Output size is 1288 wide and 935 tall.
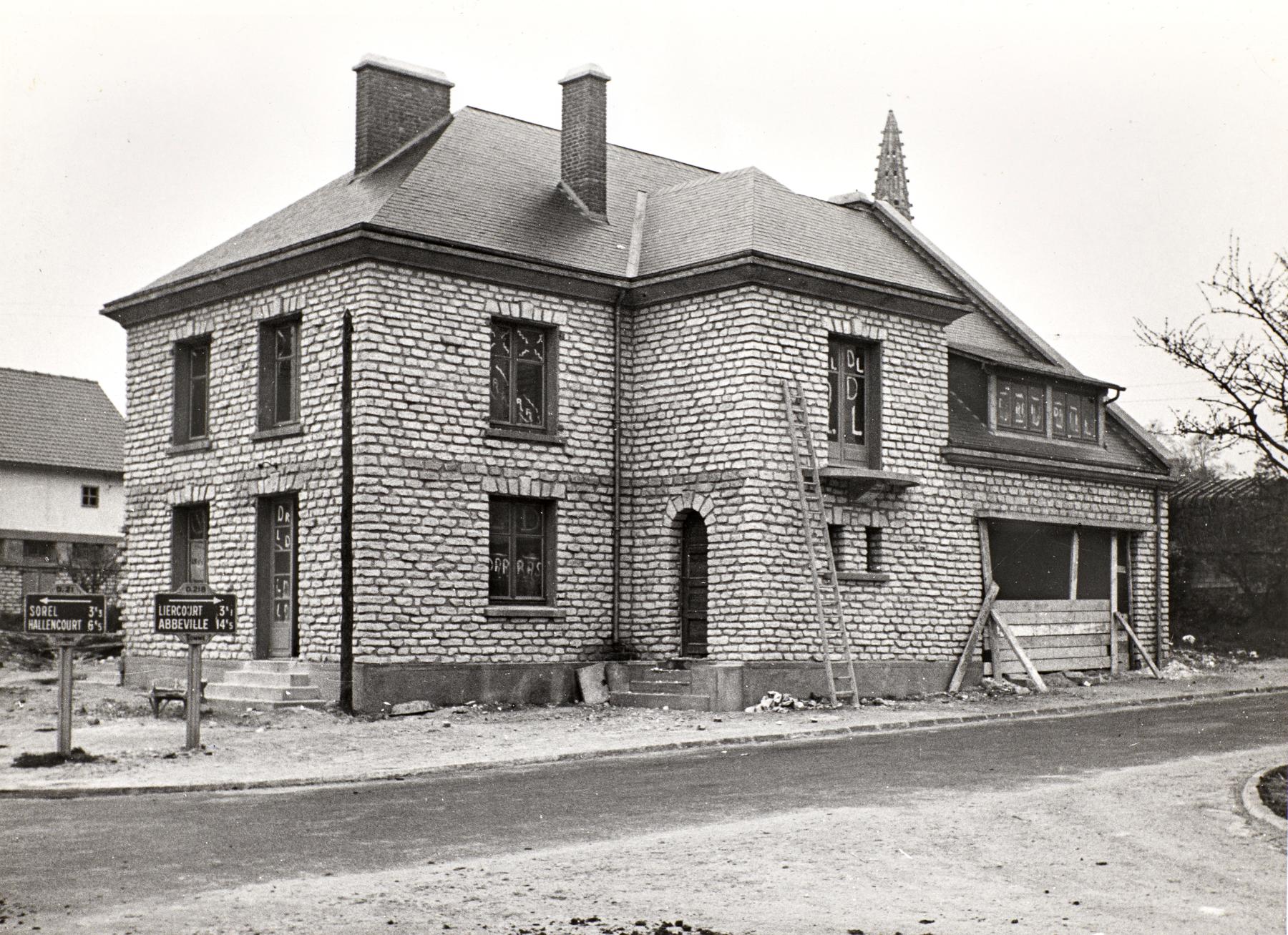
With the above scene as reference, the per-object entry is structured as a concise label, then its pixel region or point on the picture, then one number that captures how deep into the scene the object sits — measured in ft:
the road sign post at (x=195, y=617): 52.75
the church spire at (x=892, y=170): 190.49
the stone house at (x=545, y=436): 70.13
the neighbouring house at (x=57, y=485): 147.84
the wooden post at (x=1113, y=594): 93.15
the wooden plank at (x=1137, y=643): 91.76
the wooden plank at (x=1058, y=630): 86.12
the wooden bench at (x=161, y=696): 65.90
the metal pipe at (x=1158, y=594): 96.68
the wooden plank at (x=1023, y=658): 81.20
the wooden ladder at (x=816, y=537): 72.13
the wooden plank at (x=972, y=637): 80.33
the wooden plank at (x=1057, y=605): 85.25
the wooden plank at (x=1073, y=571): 91.04
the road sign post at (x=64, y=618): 49.60
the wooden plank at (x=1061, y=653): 84.64
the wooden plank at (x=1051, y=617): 85.66
